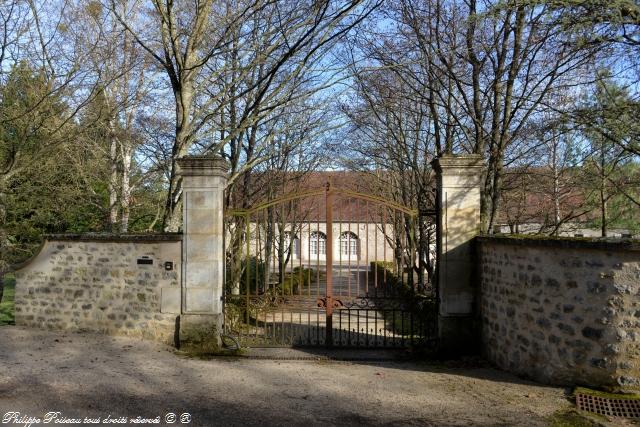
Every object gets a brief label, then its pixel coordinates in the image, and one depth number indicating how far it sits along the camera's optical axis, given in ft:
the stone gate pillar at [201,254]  24.61
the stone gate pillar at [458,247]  23.85
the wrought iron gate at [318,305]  24.61
